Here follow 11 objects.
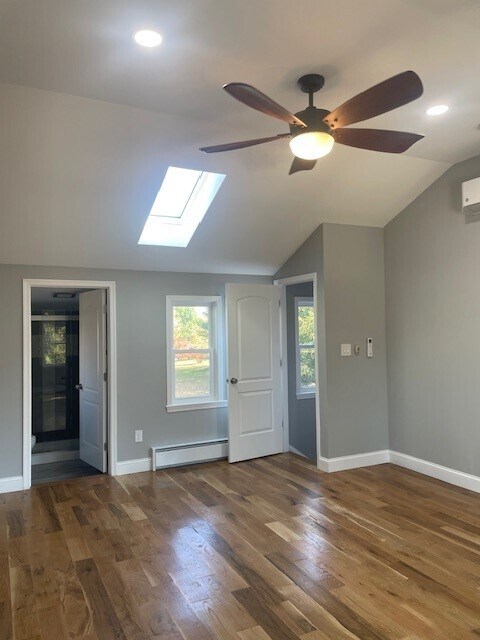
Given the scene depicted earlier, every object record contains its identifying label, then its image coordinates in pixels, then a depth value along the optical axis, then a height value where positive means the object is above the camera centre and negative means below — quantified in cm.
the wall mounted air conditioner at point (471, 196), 410 +126
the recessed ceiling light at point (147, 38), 230 +152
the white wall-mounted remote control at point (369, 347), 517 -6
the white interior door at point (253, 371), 542 -33
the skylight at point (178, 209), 462 +141
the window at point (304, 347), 598 -6
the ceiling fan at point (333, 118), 207 +113
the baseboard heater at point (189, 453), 518 -122
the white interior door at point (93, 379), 514 -37
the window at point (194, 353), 539 -10
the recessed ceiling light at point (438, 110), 324 +160
